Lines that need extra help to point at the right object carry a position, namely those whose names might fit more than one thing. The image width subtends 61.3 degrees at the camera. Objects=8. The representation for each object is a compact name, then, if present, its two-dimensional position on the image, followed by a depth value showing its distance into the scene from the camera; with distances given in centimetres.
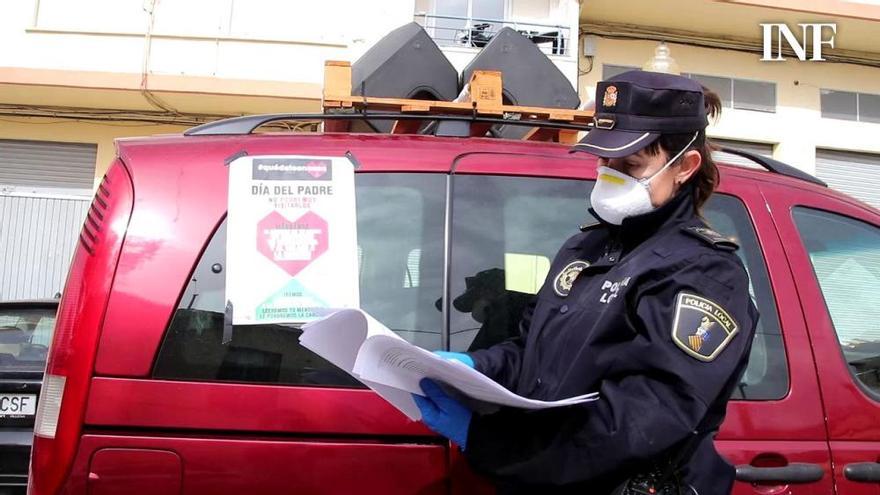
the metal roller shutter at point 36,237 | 997
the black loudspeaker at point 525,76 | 307
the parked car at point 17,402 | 376
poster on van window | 184
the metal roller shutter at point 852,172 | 1052
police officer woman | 124
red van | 175
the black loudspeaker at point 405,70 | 295
